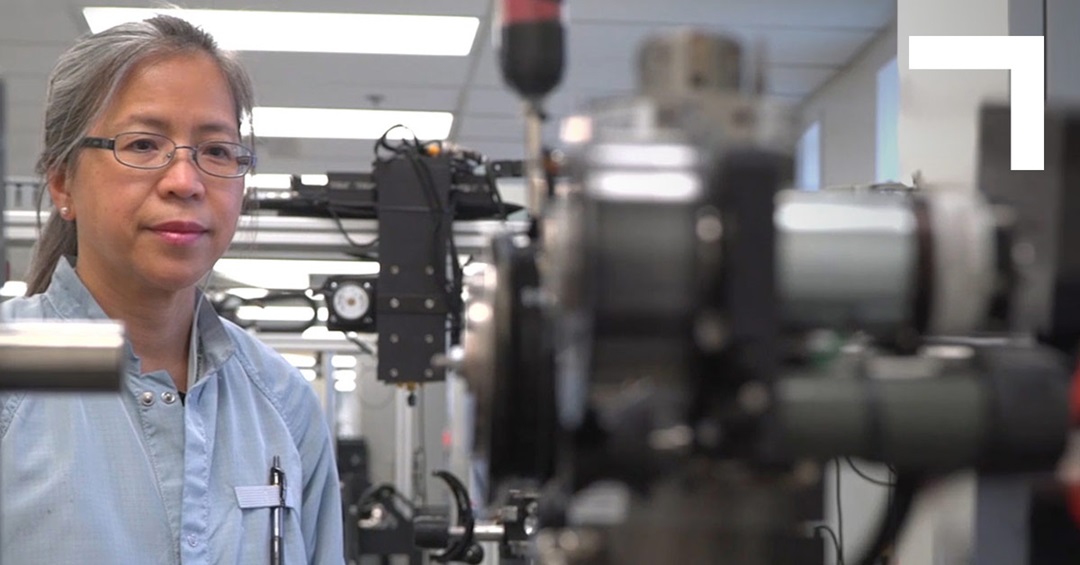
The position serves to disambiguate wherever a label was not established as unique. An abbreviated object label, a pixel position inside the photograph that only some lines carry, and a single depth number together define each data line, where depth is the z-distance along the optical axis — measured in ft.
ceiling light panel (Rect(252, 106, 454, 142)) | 17.26
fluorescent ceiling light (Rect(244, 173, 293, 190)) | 19.01
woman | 3.86
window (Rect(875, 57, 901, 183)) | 10.78
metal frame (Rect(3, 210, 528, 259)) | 7.98
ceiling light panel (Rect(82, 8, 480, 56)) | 13.56
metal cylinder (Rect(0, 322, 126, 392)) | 1.65
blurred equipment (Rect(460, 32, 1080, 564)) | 1.58
